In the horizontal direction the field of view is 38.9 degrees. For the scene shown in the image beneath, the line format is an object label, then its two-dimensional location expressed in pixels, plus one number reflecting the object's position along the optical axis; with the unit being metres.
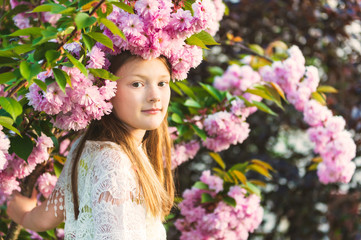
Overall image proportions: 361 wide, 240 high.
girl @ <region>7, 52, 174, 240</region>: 1.54
